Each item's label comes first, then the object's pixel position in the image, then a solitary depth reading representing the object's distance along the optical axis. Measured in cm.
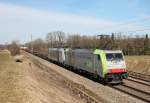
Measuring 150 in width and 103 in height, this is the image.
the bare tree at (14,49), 7728
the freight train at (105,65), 2452
